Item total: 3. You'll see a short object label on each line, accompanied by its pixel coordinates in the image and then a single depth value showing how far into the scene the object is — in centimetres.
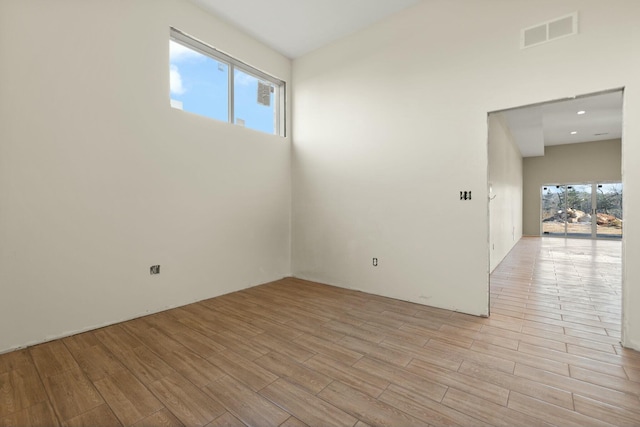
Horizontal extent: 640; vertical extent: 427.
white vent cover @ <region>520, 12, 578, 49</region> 252
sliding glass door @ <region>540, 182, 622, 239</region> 949
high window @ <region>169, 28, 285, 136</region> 341
